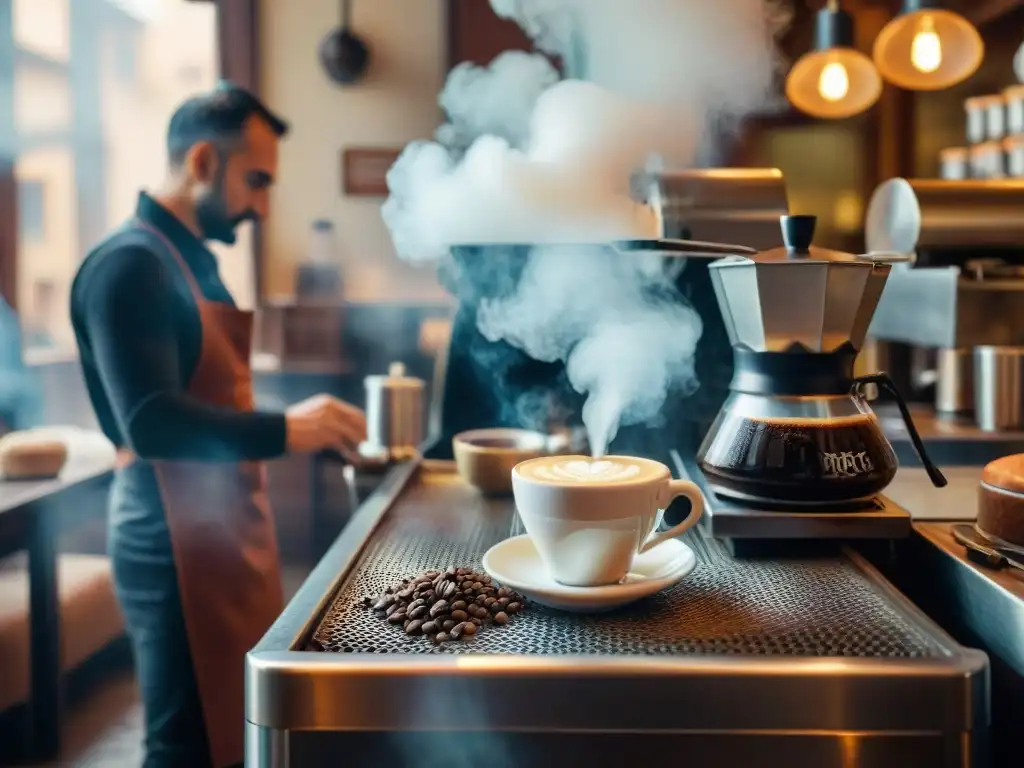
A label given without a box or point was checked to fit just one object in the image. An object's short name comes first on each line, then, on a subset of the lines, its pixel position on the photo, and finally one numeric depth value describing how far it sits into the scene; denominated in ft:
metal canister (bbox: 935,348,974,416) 5.77
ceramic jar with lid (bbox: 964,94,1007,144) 11.82
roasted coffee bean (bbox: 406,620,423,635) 2.52
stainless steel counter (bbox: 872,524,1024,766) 2.62
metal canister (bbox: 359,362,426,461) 5.55
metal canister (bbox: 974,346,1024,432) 5.39
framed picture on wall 13.85
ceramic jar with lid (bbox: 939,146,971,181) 12.75
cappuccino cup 2.56
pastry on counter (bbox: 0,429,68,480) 7.39
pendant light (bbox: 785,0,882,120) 8.91
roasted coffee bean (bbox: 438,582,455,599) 2.66
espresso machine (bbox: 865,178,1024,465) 5.41
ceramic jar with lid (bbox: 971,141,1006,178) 11.80
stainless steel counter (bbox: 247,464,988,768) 2.24
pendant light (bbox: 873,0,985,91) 8.05
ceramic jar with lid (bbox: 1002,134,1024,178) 11.28
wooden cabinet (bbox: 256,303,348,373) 13.43
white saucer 2.56
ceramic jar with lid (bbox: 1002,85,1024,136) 11.33
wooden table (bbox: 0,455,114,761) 7.08
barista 5.32
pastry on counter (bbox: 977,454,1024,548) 2.87
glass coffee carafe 3.06
